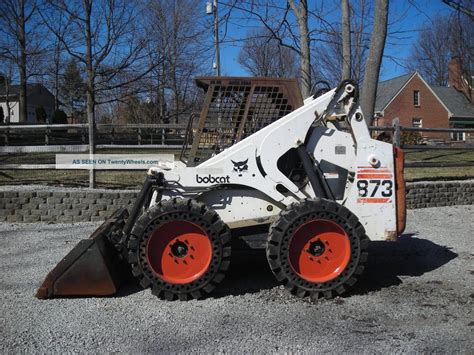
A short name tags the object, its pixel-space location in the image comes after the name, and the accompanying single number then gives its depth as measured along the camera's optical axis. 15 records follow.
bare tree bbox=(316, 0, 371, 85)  10.19
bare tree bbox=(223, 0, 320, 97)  10.43
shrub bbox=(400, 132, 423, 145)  21.58
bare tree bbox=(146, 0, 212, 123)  16.81
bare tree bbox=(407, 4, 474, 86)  13.07
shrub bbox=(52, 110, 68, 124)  32.81
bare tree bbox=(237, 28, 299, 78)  24.10
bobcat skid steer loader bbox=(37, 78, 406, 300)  4.41
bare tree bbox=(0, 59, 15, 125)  23.40
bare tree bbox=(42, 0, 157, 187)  14.73
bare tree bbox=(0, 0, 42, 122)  17.97
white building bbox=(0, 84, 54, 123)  48.94
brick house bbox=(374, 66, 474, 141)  44.69
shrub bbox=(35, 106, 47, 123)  42.65
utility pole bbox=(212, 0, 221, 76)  10.70
